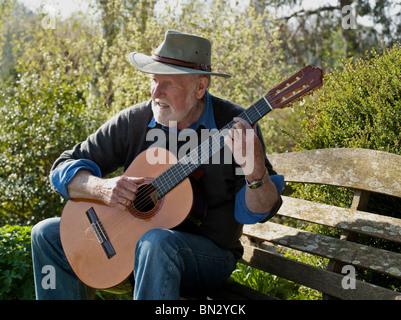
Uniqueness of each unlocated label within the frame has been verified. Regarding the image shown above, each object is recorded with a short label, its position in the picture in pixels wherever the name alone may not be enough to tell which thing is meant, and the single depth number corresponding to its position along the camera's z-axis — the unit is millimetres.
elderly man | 2377
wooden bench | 2299
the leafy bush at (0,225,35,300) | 3371
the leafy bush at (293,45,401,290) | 2660
